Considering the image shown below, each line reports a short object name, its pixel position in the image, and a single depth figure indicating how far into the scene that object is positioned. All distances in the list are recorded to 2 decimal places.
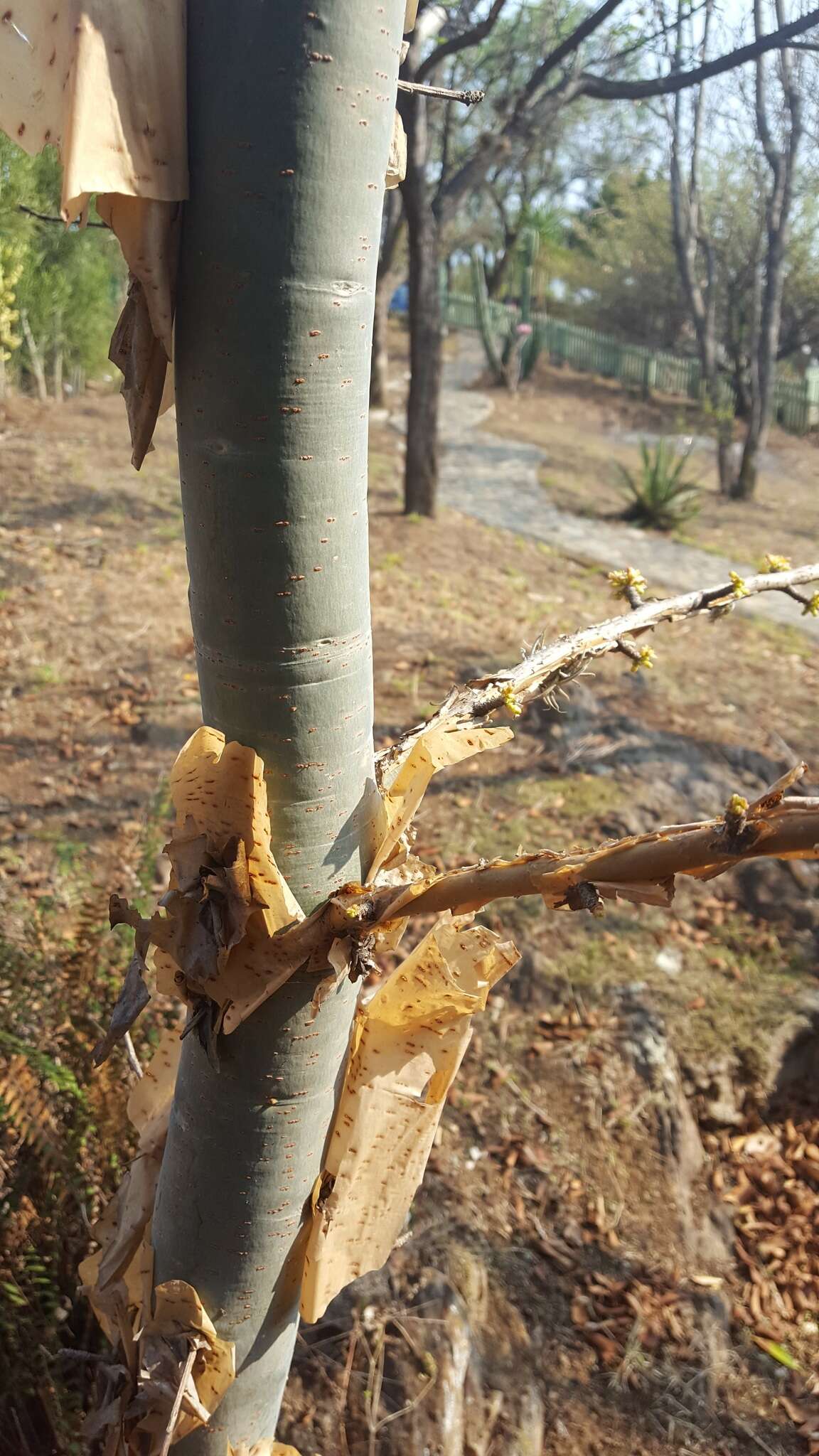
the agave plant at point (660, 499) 9.63
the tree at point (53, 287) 8.53
